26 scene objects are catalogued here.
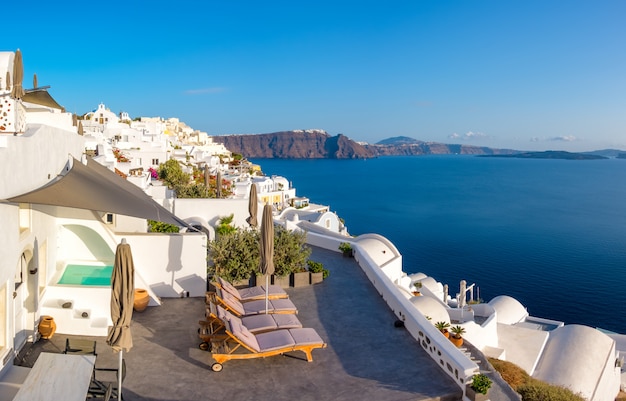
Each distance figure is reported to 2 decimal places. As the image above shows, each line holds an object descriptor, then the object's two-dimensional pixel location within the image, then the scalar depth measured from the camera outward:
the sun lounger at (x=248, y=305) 9.73
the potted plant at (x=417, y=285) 27.09
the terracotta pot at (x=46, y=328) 8.91
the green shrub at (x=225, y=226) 15.64
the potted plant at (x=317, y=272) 12.98
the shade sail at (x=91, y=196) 8.06
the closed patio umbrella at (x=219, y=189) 19.45
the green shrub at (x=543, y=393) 11.19
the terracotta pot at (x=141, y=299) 10.52
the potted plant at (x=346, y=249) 15.62
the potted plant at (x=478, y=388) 7.19
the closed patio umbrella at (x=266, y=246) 10.40
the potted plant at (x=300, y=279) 12.80
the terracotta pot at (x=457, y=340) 10.01
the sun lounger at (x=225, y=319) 8.88
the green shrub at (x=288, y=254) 12.91
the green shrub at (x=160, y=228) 14.21
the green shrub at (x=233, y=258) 12.43
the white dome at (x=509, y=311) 30.19
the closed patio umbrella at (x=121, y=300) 6.72
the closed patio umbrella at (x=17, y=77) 7.91
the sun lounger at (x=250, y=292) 10.65
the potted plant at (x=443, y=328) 10.09
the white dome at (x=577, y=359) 20.98
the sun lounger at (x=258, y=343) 8.17
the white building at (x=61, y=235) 7.76
